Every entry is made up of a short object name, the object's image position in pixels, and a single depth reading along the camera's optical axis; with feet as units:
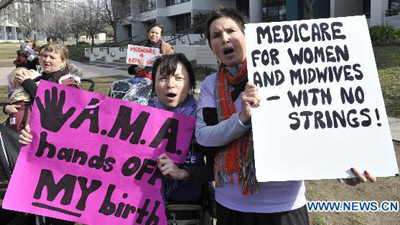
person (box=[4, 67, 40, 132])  10.65
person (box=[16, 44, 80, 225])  10.35
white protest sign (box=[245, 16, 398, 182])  5.83
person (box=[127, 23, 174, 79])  18.60
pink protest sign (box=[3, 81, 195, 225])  7.35
